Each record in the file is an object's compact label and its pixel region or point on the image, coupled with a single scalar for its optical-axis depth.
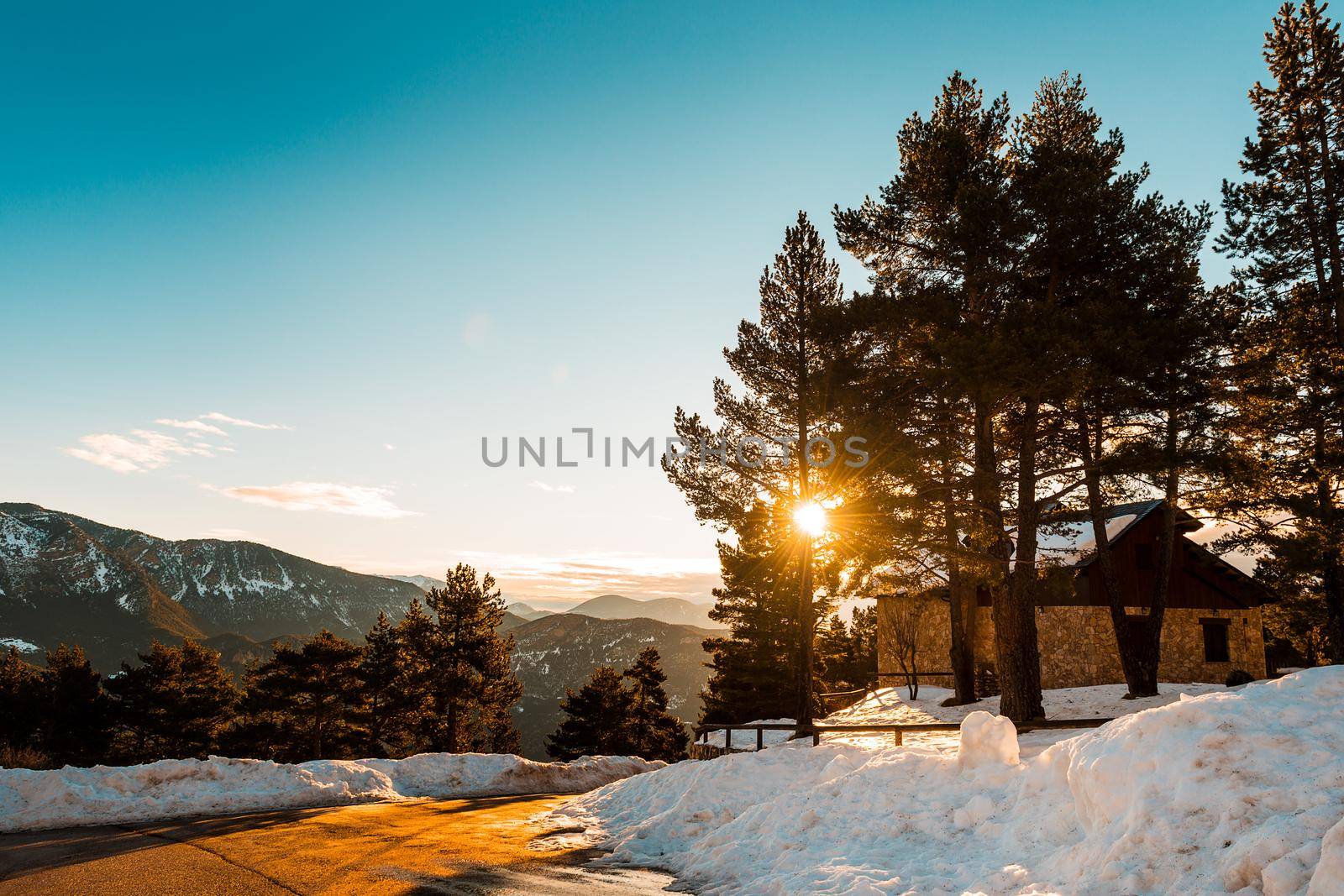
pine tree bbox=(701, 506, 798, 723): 37.44
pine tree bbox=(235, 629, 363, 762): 37.22
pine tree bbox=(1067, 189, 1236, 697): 14.59
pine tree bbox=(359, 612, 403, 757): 39.44
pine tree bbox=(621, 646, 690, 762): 47.28
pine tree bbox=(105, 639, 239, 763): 37.94
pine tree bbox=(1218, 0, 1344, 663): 17.45
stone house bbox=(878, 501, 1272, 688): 27.73
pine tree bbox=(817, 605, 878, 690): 51.50
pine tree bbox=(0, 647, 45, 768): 37.09
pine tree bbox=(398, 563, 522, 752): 35.94
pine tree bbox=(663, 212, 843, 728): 18.75
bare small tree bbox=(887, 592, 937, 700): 32.00
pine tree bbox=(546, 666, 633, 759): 45.59
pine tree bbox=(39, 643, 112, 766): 37.44
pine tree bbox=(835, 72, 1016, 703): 15.68
